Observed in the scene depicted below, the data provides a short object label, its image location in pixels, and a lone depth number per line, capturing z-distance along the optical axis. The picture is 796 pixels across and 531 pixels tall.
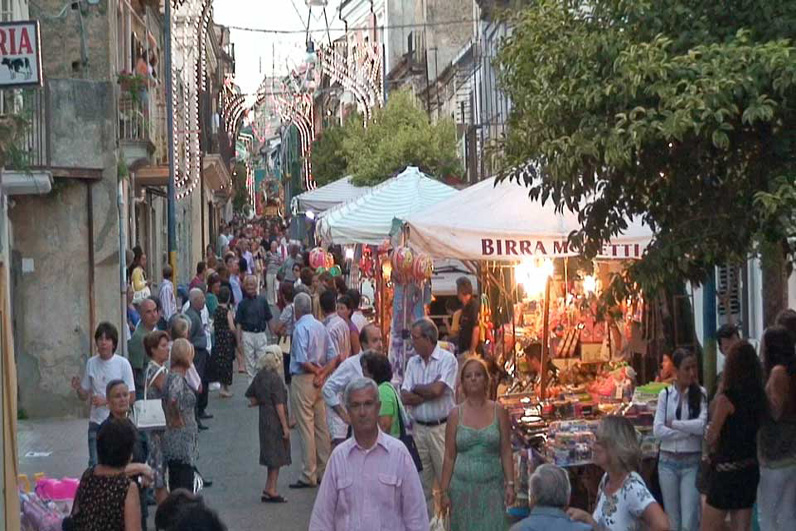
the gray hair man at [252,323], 21.95
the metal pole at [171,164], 29.20
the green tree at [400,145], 38.78
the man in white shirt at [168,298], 22.45
